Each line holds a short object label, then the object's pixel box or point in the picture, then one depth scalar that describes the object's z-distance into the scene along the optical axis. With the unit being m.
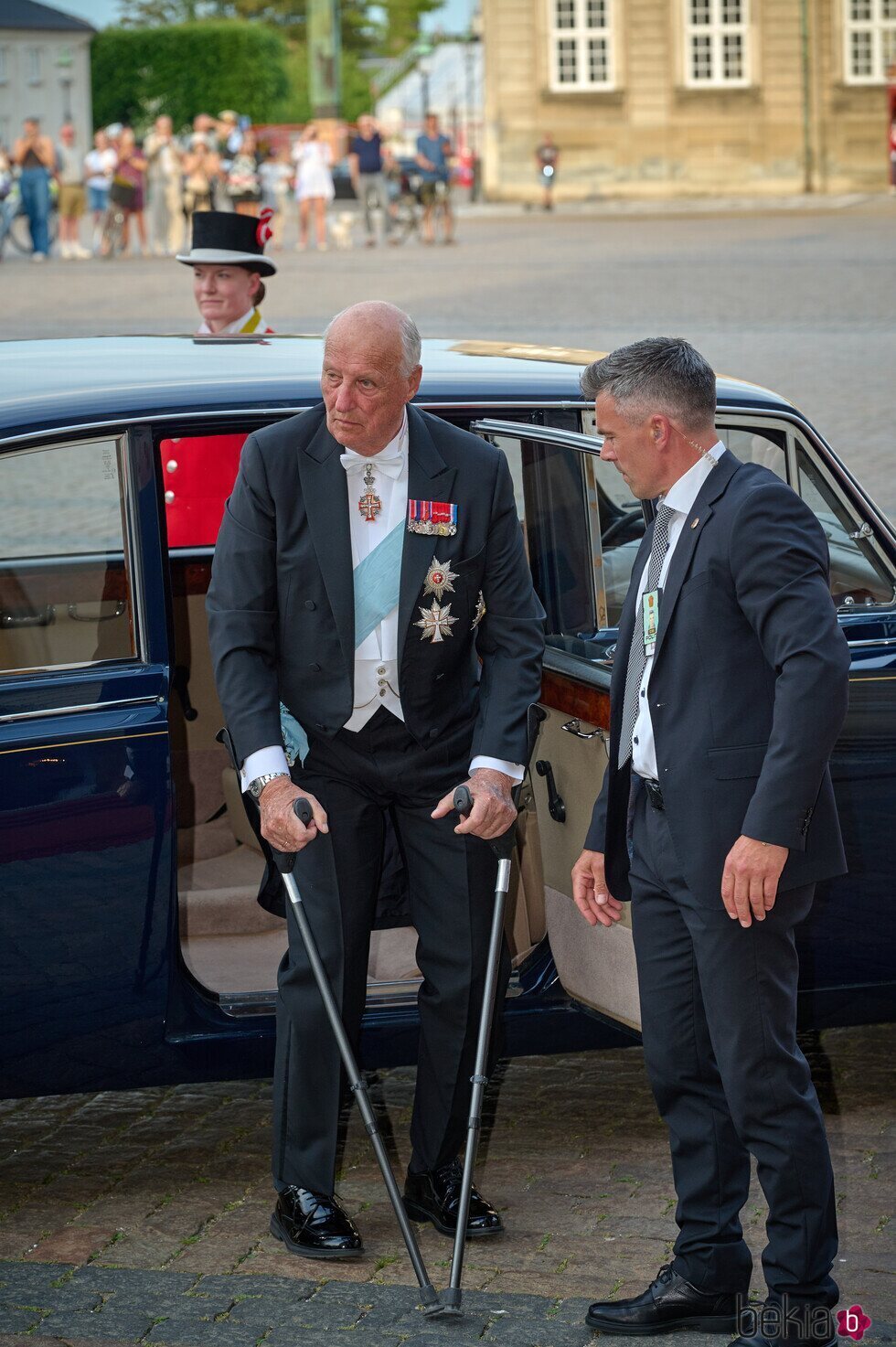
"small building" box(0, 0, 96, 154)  72.41
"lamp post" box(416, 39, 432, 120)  58.74
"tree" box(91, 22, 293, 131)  62.44
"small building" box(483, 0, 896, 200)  47.22
